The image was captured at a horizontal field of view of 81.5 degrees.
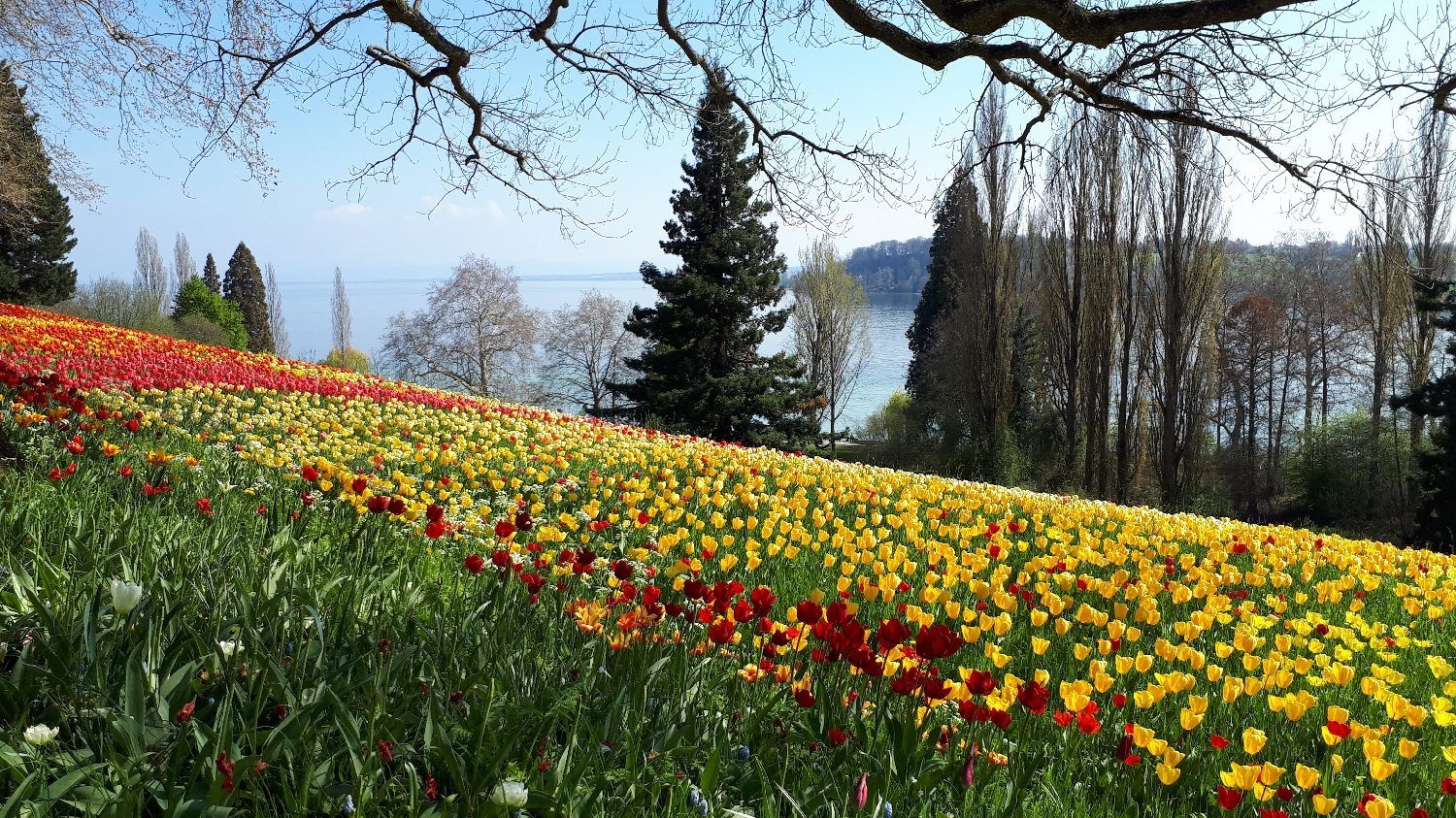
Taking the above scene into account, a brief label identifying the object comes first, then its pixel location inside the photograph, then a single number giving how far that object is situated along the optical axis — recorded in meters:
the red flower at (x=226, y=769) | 1.52
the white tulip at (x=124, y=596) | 1.95
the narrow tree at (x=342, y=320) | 61.06
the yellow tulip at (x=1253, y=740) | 2.21
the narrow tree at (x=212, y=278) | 49.66
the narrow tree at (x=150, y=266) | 51.72
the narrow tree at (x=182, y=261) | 54.09
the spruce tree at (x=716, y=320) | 22.03
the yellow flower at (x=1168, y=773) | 2.10
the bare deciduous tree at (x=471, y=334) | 35.81
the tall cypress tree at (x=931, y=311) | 31.52
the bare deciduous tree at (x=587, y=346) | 37.59
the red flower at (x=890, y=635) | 2.04
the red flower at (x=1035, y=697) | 2.04
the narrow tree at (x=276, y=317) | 57.19
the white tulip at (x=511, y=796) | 1.56
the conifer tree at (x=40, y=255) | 29.16
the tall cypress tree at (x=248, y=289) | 46.19
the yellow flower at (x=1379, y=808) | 1.88
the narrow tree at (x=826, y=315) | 30.69
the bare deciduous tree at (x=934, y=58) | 3.67
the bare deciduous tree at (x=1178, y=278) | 18.62
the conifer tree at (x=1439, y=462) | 16.62
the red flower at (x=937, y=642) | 1.99
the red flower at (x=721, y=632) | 2.26
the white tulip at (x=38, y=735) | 1.64
